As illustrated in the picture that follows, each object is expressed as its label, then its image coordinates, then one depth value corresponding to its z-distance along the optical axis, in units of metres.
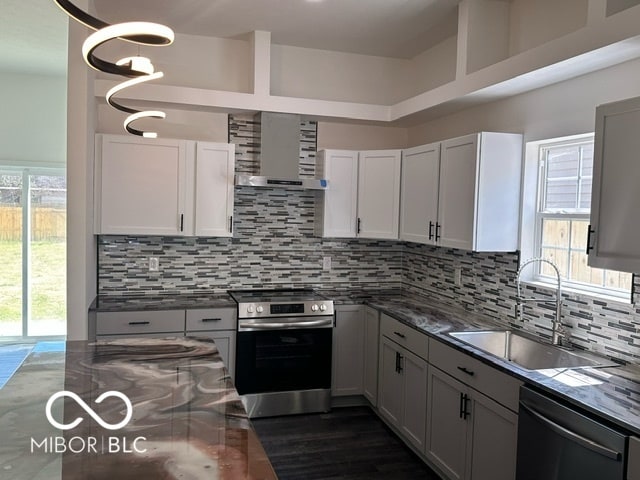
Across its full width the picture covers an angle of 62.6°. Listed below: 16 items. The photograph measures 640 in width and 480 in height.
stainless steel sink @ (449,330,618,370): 2.77
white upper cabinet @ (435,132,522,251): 3.37
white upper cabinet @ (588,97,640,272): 2.12
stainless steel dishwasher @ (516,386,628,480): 1.90
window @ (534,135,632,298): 3.00
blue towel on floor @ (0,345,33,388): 5.42
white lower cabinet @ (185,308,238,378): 3.98
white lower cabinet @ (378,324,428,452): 3.39
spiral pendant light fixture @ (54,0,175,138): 1.57
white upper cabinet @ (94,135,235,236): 4.02
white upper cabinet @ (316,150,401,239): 4.48
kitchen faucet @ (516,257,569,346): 2.96
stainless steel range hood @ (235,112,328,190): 4.33
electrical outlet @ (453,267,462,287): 4.09
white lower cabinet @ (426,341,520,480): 2.53
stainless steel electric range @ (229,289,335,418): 4.05
